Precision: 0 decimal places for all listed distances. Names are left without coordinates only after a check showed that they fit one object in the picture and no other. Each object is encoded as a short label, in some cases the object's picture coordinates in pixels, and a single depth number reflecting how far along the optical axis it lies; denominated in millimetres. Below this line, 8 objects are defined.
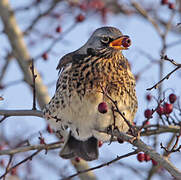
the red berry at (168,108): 7908
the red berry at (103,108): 7484
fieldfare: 8648
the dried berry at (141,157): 9031
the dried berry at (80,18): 12039
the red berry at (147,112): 7931
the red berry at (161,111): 7801
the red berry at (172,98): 8302
